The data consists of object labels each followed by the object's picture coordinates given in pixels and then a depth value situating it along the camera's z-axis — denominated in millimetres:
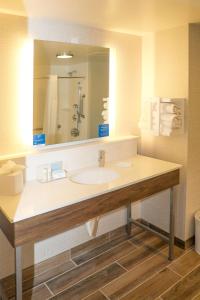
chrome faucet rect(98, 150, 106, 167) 2182
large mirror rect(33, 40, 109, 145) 1981
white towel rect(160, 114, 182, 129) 2191
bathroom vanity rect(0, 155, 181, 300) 1379
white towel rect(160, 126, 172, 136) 2227
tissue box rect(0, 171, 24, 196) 1595
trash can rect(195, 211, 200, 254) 2342
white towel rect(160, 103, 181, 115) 2188
